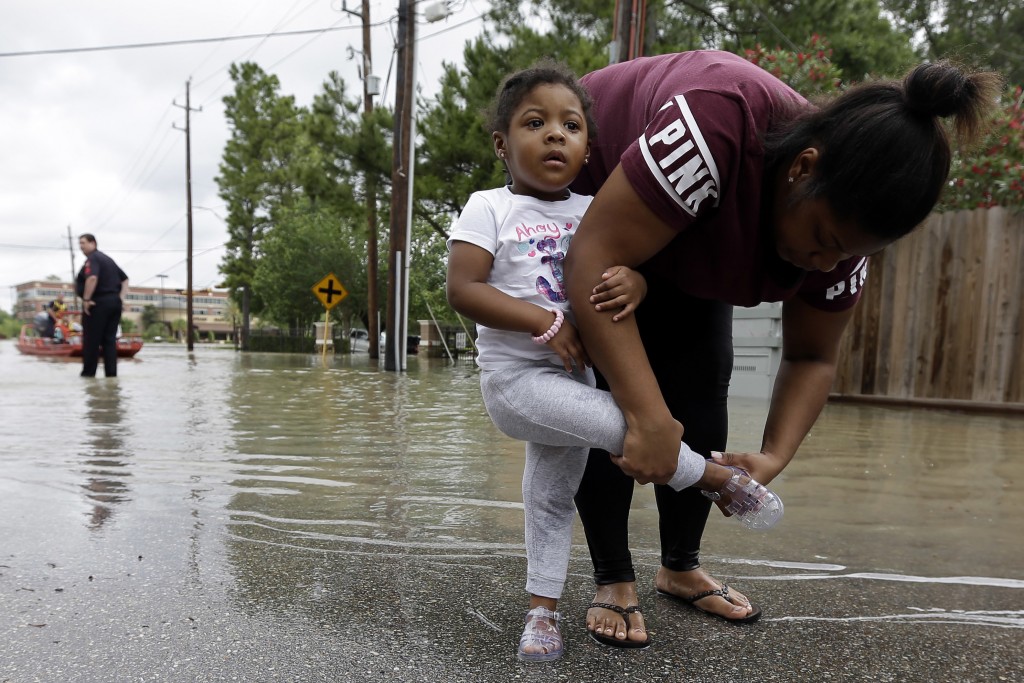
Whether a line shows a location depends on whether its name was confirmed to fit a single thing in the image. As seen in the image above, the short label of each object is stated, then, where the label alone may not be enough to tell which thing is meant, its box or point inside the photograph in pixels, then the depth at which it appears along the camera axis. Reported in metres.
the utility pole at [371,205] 17.39
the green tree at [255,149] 37.41
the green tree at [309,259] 33.44
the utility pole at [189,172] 33.62
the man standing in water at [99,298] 9.45
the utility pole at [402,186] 14.26
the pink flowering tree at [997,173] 6.71
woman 1.47
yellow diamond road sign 18.31
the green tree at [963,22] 17.22
